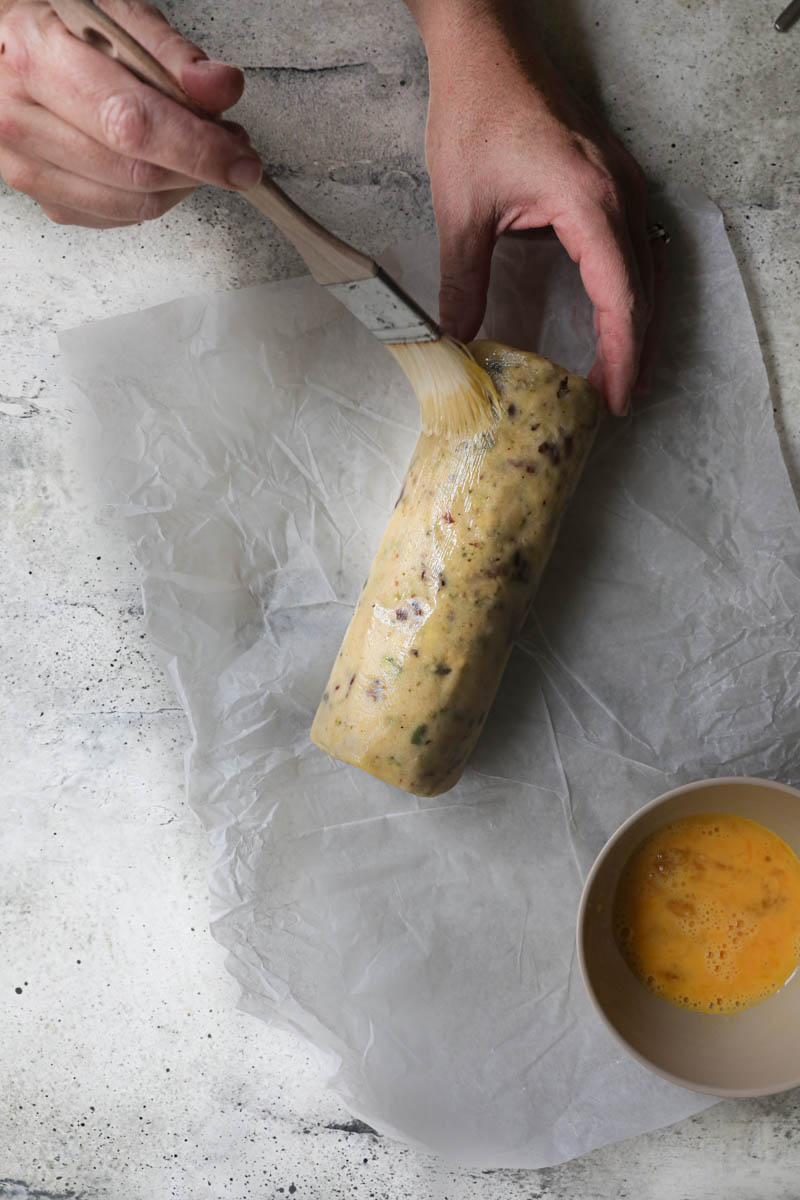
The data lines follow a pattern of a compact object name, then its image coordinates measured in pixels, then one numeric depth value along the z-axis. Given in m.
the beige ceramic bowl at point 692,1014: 0.75
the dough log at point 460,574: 0.74
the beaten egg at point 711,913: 0.76
